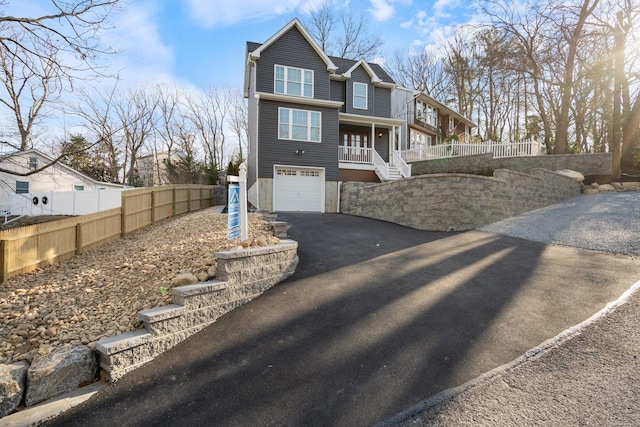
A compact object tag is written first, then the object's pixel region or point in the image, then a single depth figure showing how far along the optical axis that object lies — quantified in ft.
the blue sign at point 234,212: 16.74
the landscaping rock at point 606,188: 42.75
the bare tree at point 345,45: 89.10
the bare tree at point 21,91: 22.41
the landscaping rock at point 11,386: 8.38
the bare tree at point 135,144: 83.31
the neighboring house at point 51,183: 63.46
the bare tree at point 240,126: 95.87
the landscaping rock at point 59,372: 8.79
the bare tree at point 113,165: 85.51
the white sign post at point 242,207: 16.84
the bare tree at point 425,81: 98.27
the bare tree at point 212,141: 96.43
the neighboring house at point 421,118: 73.72
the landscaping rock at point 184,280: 12.73
